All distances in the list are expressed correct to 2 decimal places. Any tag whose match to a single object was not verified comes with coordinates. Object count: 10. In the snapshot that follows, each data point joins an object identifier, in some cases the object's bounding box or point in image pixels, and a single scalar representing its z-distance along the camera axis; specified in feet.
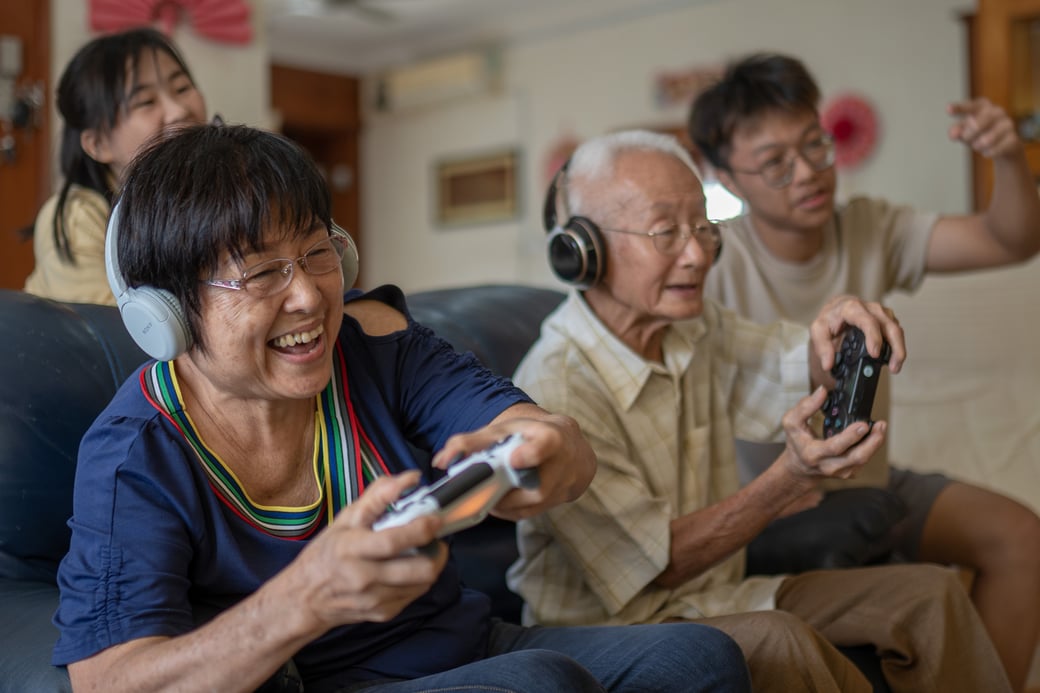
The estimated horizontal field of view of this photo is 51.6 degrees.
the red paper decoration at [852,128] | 18.17
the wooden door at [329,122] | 24.67
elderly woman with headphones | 3.10
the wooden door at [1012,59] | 13.06
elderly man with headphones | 4.60
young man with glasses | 6.62
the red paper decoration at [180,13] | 11.30
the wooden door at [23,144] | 11.86
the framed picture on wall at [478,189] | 23.59
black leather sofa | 4.03
